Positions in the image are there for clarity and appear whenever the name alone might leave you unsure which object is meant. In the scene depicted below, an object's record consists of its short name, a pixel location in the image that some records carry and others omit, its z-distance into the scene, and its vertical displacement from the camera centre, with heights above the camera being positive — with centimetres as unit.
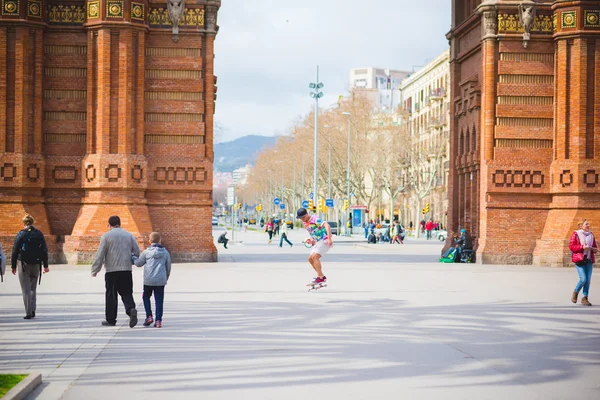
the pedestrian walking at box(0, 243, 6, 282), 1769 -99
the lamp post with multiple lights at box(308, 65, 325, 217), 8344 +859
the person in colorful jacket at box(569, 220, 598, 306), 2014 -91
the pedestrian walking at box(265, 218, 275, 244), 6628 -151
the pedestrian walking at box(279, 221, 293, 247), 5816 -153
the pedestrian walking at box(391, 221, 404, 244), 6906 -176
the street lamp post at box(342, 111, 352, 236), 9285 +222
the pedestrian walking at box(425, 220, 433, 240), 8481 -182
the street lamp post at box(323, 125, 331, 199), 10188 +608
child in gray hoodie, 1609 -99
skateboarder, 2292 -76
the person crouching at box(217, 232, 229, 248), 5091 -172
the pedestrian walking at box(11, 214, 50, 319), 1723 -83
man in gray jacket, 1611 -95
